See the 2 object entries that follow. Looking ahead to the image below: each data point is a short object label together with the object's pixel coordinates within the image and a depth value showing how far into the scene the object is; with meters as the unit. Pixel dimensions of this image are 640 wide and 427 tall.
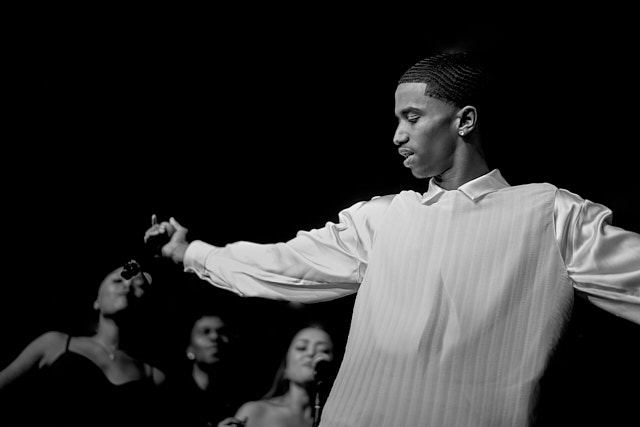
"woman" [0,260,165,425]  3.17
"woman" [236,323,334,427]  3.31
